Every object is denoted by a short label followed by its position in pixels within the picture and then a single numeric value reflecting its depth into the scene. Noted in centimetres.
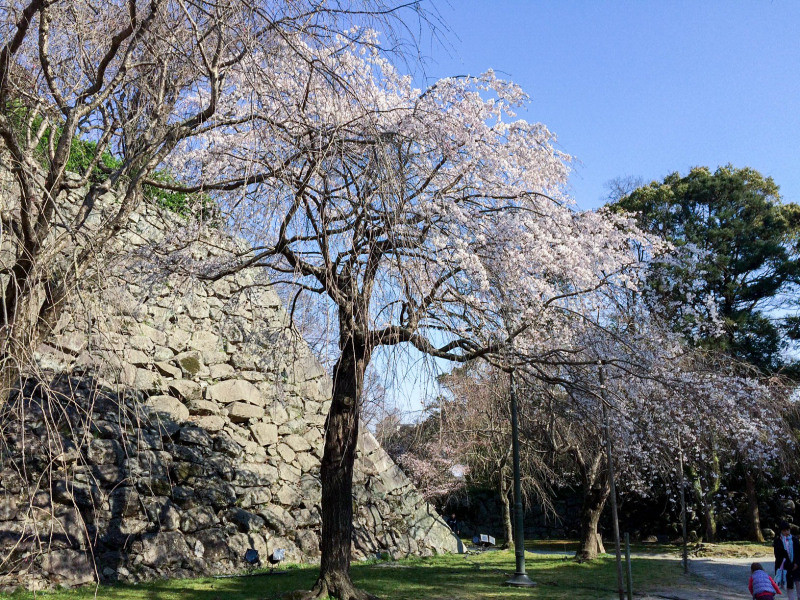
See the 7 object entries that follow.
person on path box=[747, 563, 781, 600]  702
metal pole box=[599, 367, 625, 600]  802
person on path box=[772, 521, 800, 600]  811
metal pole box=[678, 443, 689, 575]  1309
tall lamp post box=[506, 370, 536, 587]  1044
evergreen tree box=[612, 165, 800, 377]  2197
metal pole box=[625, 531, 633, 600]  768
